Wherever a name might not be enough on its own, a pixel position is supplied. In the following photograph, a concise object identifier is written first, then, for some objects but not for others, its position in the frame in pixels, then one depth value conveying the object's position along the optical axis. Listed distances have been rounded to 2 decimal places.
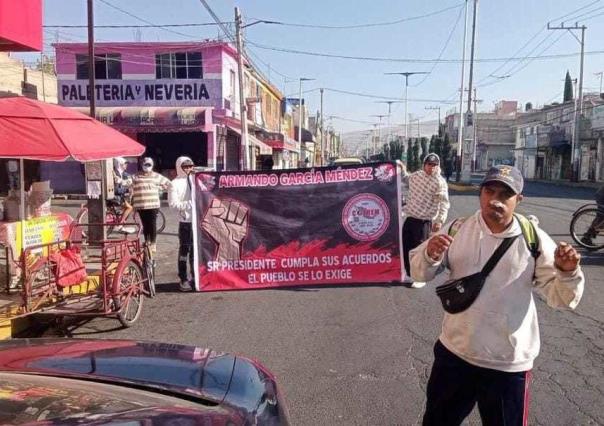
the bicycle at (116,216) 14.35
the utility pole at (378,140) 158.00
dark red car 1.98
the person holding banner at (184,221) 8.15
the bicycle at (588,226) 10.94
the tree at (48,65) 35.57
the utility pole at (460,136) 39.00
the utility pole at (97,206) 11.58
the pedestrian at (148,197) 10.04
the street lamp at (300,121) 61.73
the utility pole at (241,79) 24.00
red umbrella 6.41
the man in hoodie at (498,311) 2.78
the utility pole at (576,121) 44.41
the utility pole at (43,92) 29.09
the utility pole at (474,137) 43.16
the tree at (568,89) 69.56
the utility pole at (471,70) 38.78
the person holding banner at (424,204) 8.16
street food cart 5.98
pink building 29.03
